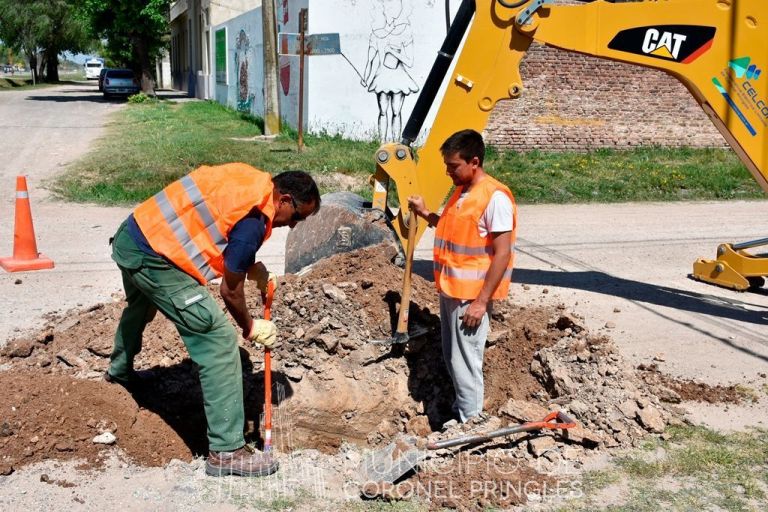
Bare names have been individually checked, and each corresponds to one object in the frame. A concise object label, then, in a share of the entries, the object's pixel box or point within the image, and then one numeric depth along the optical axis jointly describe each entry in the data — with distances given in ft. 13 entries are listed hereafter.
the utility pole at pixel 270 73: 56.34
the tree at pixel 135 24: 100.73
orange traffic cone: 26.16
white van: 231.55
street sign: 53.11
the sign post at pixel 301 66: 48.65
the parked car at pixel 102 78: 124.85
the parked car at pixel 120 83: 121.49
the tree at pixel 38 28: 179.01
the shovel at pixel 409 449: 13.41
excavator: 18.57
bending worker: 12.78
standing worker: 13.80
